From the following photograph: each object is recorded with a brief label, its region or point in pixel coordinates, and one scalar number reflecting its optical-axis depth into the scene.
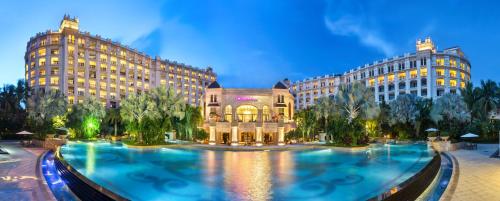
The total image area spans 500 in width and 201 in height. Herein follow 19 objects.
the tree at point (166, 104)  47.47
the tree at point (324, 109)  52.31
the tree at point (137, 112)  45.34
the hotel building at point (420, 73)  97.19
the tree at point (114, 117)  65.88
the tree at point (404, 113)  59.34
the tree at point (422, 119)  58.51
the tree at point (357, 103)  44.72
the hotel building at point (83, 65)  95.31
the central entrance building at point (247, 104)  58.53
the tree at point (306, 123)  55.51
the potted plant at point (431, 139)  38.81
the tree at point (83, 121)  57.91
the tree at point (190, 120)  54.53
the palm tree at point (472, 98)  50.16
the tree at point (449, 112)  55.28
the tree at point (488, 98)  49.31
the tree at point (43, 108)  50.34
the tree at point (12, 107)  53.69
